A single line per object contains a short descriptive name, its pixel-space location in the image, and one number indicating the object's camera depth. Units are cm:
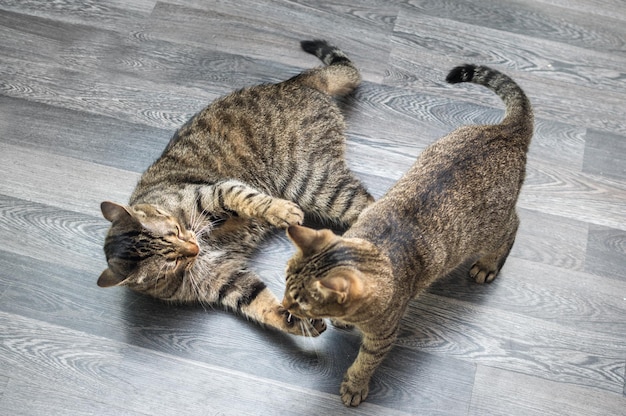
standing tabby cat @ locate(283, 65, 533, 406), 167
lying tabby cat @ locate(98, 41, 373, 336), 204
